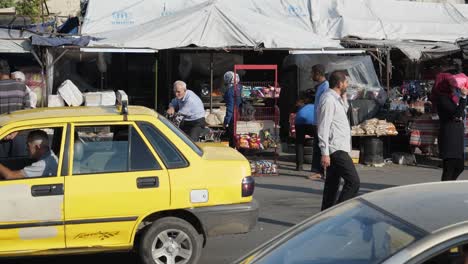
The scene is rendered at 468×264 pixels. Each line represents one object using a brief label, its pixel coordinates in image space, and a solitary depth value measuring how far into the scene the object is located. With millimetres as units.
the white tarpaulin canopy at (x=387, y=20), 16500
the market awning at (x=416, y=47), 15094
